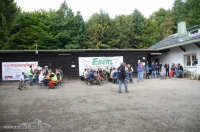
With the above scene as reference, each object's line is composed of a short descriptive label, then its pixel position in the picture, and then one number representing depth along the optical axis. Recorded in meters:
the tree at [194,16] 30.02
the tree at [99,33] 30.50
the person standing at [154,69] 15.95
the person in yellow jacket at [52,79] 10.73
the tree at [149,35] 33.22
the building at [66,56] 14.88
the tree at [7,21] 24.47
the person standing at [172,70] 15.81
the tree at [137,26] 33.62
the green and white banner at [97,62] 16.03
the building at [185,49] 14.33
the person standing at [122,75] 8.64
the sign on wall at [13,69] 14.58
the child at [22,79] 10.70
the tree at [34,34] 27.02
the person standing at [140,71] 13.24
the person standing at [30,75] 12.65
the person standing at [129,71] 12.73
